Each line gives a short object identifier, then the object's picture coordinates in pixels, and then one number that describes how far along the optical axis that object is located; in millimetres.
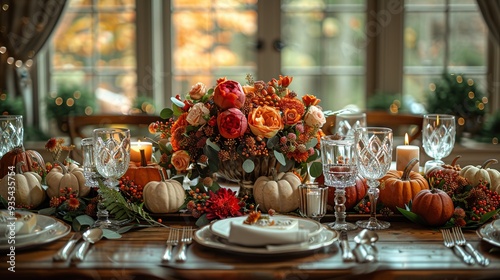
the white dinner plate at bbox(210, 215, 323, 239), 1544
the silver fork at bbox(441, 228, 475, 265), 1440
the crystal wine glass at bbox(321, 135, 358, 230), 1690
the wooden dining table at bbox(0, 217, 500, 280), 1386
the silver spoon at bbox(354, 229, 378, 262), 1458
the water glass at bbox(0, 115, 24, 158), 2072
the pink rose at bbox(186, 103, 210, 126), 1805
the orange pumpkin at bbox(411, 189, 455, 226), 1673
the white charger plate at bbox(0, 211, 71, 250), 1512
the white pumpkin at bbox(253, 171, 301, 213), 1770
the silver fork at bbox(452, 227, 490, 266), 1427
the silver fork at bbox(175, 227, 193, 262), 1453
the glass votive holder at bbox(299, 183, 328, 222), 1696
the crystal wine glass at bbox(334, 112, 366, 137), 2478
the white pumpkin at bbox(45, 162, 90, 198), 1840
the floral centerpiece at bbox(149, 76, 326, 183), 1771
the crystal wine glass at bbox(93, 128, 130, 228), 1712
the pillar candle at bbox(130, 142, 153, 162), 2080
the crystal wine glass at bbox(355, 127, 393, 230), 1703
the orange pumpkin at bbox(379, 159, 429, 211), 1774
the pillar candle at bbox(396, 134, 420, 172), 2090
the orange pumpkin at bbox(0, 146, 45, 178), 1984
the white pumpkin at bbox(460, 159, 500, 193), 1815
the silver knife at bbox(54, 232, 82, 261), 1451
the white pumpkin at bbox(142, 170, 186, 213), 1768
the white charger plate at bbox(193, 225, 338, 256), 1447
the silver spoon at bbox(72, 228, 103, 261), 1465
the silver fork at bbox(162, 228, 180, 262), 1455
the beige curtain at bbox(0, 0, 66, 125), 3977
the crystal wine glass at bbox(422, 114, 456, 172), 2148
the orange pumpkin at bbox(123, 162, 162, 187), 1855
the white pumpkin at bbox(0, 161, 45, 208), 1847
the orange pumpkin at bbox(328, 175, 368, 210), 1796
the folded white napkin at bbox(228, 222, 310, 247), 1467
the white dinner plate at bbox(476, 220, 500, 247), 1520
